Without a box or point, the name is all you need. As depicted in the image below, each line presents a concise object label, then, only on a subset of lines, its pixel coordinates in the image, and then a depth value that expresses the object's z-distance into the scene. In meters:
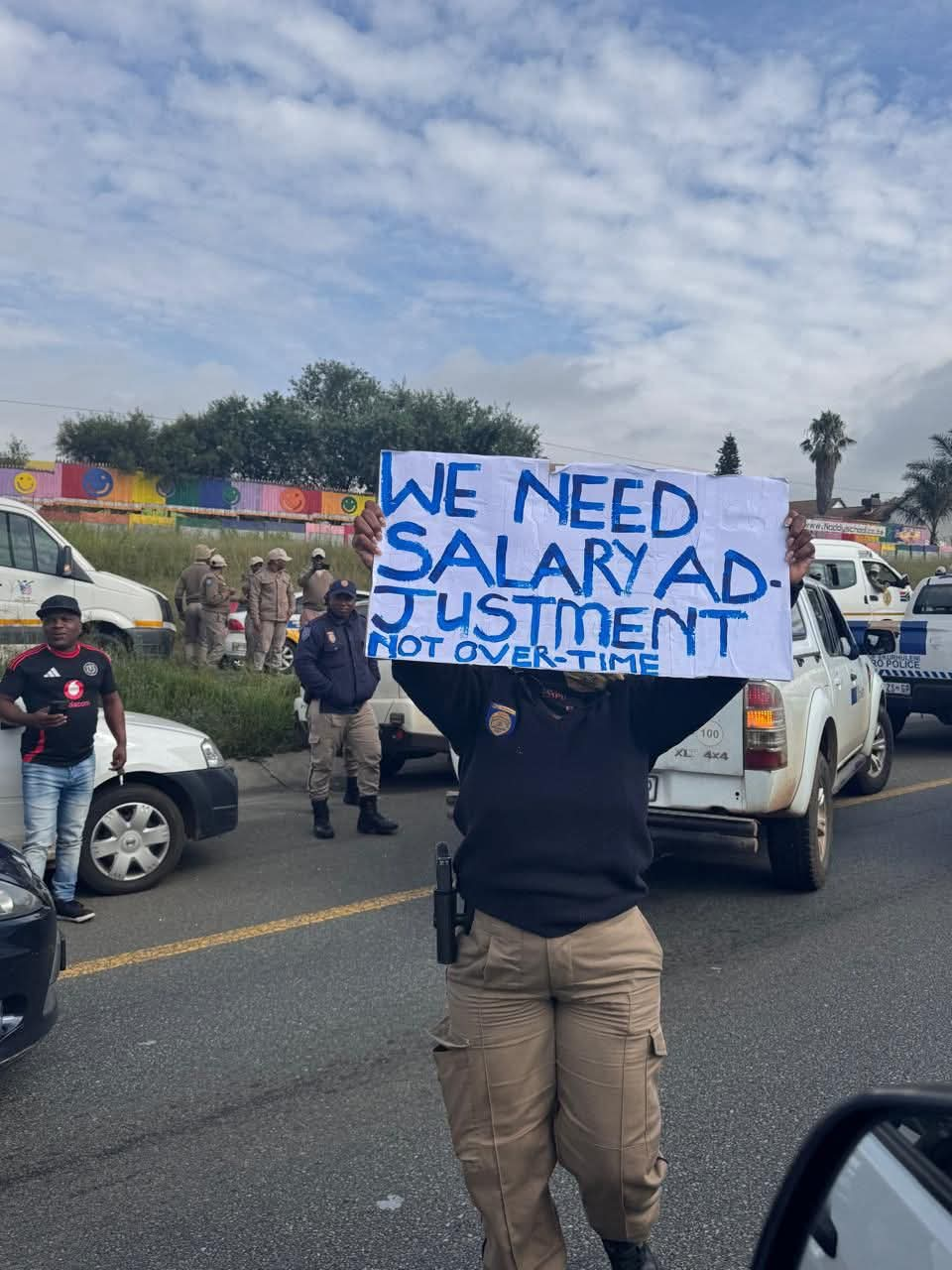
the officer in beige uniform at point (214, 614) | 15.95
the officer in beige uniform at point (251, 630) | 16.11
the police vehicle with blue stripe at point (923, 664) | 11.91
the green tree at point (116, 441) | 62.09
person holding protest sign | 2.46
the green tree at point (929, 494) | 55.00
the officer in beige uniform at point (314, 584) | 11.67
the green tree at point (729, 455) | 72.94
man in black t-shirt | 6.11
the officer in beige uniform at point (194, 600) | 16.24
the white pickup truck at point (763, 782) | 6.18
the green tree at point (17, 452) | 68.34
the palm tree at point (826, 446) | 63.78
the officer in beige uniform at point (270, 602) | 16.02
